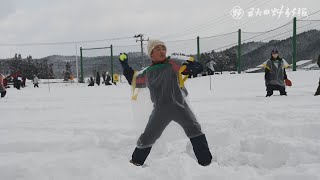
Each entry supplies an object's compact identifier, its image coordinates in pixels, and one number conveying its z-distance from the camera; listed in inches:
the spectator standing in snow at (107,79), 1191.9
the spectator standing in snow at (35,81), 1375.5
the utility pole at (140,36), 1962.4
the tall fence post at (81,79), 1298.2
